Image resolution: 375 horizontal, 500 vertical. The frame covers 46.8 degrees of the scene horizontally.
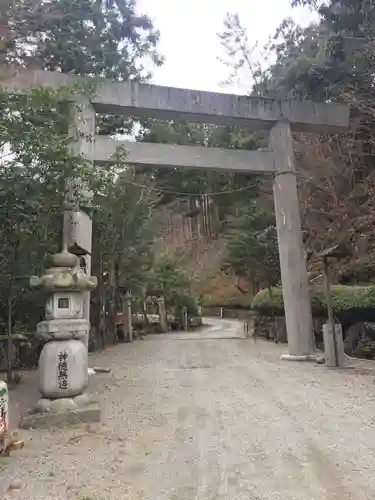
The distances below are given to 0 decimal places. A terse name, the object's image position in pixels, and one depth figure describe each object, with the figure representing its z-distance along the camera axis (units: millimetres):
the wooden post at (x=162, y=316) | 21875
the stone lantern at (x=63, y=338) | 4871
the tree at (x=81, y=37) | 8930
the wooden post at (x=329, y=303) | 8328
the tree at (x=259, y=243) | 15109
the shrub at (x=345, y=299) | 10633
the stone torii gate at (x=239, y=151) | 8523
